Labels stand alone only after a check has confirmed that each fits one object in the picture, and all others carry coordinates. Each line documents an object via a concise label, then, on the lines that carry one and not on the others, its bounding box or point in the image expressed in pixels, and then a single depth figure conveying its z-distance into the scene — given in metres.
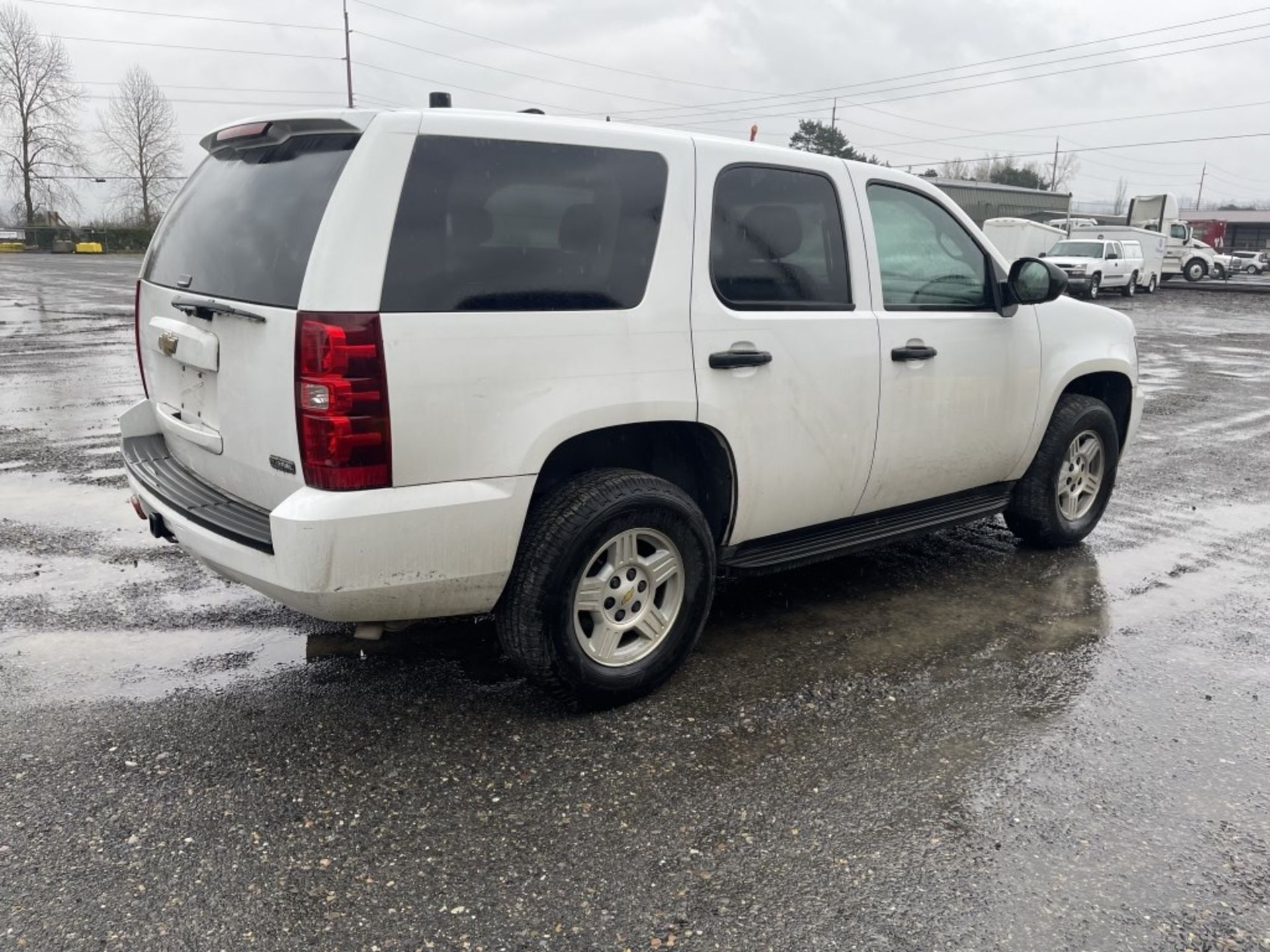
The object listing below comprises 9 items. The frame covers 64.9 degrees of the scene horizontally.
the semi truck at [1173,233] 41.03
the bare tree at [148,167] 59.59
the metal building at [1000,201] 50.69
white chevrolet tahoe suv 2.91
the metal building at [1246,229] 85.06
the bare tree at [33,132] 55.53
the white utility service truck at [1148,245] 34.09
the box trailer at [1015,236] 33.34
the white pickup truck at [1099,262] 30.09
